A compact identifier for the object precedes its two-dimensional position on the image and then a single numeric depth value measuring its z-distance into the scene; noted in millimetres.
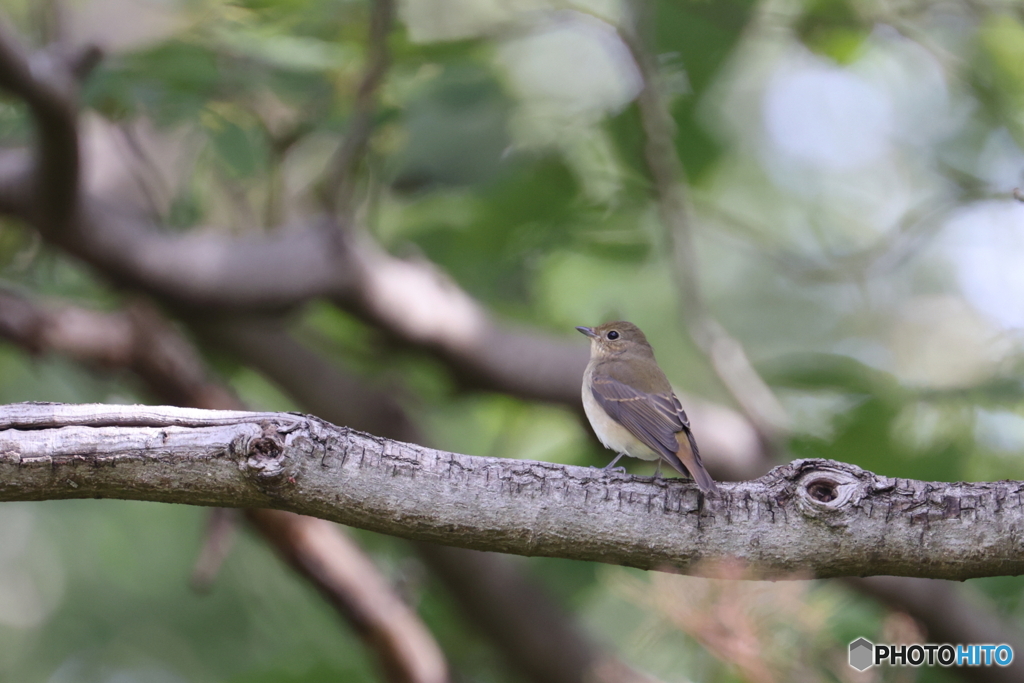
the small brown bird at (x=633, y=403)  7895
